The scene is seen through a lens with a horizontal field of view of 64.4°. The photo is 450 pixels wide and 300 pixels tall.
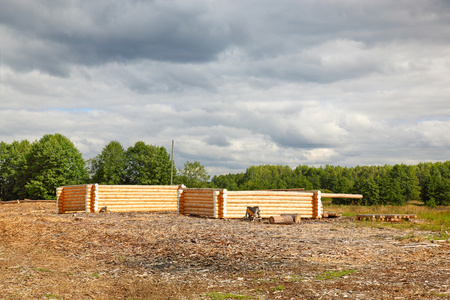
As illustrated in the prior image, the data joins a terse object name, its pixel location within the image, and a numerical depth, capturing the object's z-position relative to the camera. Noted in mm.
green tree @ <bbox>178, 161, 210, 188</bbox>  69312
